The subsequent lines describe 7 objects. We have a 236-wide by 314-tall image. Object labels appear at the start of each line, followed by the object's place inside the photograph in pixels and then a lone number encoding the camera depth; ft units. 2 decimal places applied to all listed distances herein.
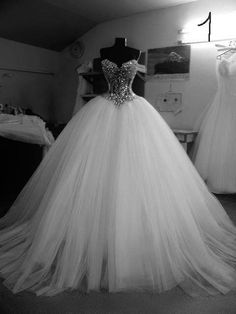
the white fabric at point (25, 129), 8.86
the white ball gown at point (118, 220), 4.14
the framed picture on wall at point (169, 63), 10.87
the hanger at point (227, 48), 9.47
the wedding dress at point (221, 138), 9.04
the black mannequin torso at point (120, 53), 5.53
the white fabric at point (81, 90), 13.32
